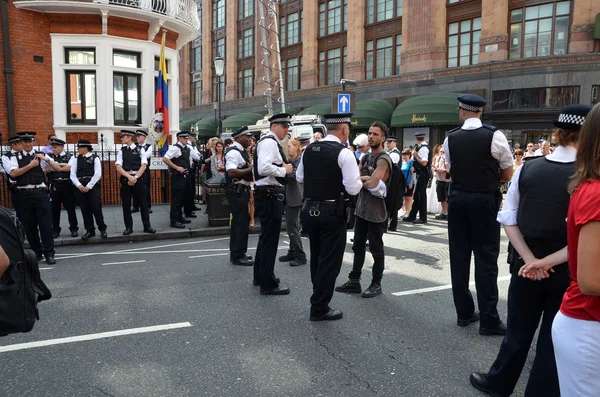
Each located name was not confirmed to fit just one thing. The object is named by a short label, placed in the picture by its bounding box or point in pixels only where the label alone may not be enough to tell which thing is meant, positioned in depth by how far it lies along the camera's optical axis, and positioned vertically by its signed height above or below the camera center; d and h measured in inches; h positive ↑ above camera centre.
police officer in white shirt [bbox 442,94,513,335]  168.9 -11.5
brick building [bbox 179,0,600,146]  860.0 +217.7
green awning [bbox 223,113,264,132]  1445.6 +113.3
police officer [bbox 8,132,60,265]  294.8 -25.6
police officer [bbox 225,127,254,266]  271.6 -14.0
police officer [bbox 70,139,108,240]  345.4 -19.7
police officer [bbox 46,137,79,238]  350.3 -22.7
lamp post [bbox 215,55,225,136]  810.8 +157.9
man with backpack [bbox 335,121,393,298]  219.6 -29.4
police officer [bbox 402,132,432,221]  444.8 -21.6
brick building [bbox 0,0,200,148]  503.5 +100.6
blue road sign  499.6 +58.6
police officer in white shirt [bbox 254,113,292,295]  223.1 -18.0
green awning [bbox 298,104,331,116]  1203.0 +122.1
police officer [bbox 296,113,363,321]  182.5 -17.5
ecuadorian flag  550.9 +68.0
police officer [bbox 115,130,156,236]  372.5 -17.2
